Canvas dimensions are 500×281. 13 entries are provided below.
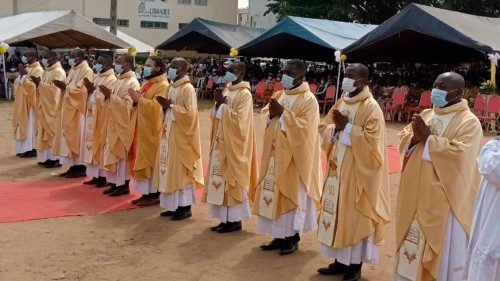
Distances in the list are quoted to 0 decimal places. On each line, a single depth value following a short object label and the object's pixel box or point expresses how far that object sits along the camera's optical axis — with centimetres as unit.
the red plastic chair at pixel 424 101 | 1639
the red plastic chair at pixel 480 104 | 1545
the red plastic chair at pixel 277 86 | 1928
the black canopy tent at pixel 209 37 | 2317
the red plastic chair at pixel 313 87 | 1935
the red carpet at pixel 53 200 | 701
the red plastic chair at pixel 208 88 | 2342
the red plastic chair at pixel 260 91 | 2042
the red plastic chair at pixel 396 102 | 1733
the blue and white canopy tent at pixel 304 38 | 1953
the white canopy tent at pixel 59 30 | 1766
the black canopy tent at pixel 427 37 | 1545
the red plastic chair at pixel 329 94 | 1895
